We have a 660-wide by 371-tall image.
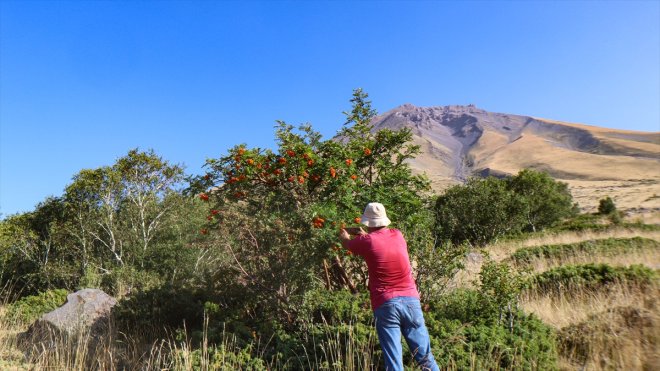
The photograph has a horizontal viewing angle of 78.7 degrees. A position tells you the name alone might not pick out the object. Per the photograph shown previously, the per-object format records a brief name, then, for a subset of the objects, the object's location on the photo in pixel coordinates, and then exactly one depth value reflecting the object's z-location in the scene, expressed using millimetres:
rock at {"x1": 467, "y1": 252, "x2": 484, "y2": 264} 11719
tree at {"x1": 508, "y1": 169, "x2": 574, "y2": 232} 26359
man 3715
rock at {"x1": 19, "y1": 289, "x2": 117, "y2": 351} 7273
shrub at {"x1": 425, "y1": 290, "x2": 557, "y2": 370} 4066
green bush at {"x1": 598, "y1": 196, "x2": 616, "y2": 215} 32306
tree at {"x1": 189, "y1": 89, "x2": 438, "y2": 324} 5195
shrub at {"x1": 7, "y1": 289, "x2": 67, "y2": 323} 9578
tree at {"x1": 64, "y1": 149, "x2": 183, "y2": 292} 17469
